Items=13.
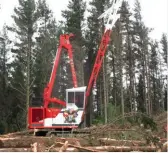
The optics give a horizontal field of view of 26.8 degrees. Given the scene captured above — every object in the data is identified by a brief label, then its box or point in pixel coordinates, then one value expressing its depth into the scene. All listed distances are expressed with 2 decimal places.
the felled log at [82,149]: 8.69
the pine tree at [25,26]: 32.18
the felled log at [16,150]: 10.27
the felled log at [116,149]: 9.30
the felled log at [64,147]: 9.00
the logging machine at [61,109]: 16.11
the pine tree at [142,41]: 39.78
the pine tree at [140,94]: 41.28
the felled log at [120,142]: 10.74
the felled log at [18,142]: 11.10
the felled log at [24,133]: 15.66
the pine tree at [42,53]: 33.84
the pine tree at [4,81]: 34.35
